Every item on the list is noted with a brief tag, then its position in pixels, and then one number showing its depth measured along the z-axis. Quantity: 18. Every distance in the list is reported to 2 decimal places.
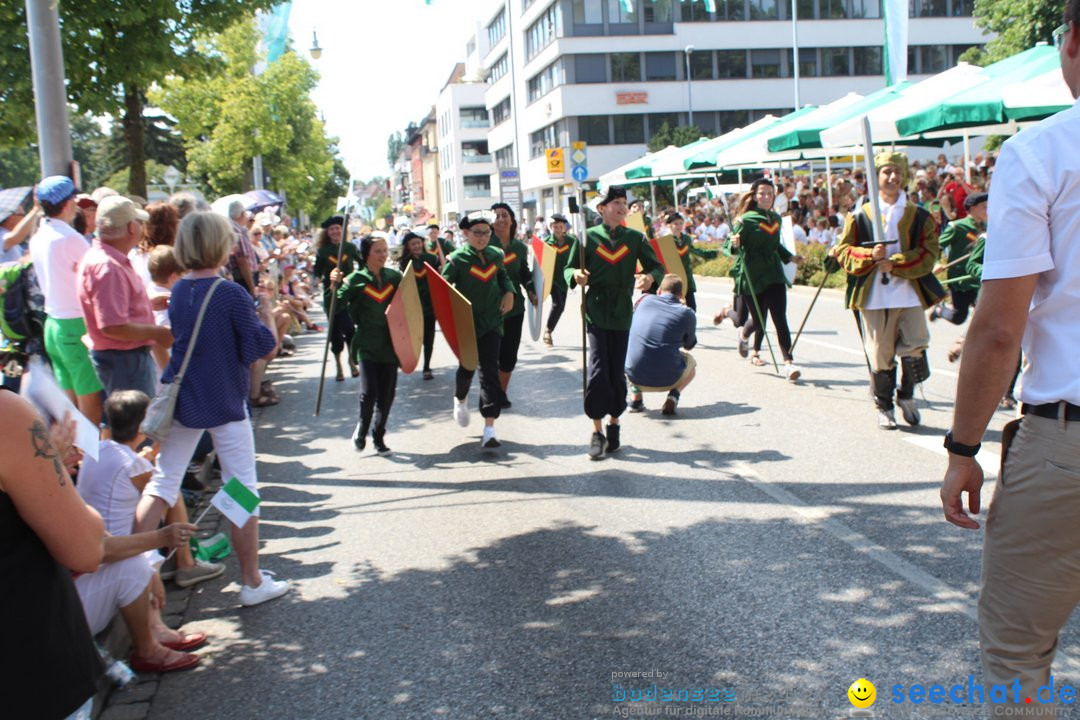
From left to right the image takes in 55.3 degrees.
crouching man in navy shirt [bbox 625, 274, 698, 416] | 8.23
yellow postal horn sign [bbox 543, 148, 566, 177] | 29.16
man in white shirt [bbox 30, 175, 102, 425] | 6.16
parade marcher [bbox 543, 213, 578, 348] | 12.62
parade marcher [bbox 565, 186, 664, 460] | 7.44
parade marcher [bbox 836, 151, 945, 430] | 7.58
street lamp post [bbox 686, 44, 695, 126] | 53.33
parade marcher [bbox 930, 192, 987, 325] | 9.36
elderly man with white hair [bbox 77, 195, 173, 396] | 5.53
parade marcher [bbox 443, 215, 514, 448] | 8.35
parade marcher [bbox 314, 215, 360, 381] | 11.92
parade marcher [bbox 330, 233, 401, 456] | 7.91
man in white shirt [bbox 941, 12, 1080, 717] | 2.23
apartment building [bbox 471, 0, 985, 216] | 55.75
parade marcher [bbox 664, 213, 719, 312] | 11.50
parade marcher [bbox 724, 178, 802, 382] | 10.36
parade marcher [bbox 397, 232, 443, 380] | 9.73
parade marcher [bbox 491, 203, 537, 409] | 9.70
